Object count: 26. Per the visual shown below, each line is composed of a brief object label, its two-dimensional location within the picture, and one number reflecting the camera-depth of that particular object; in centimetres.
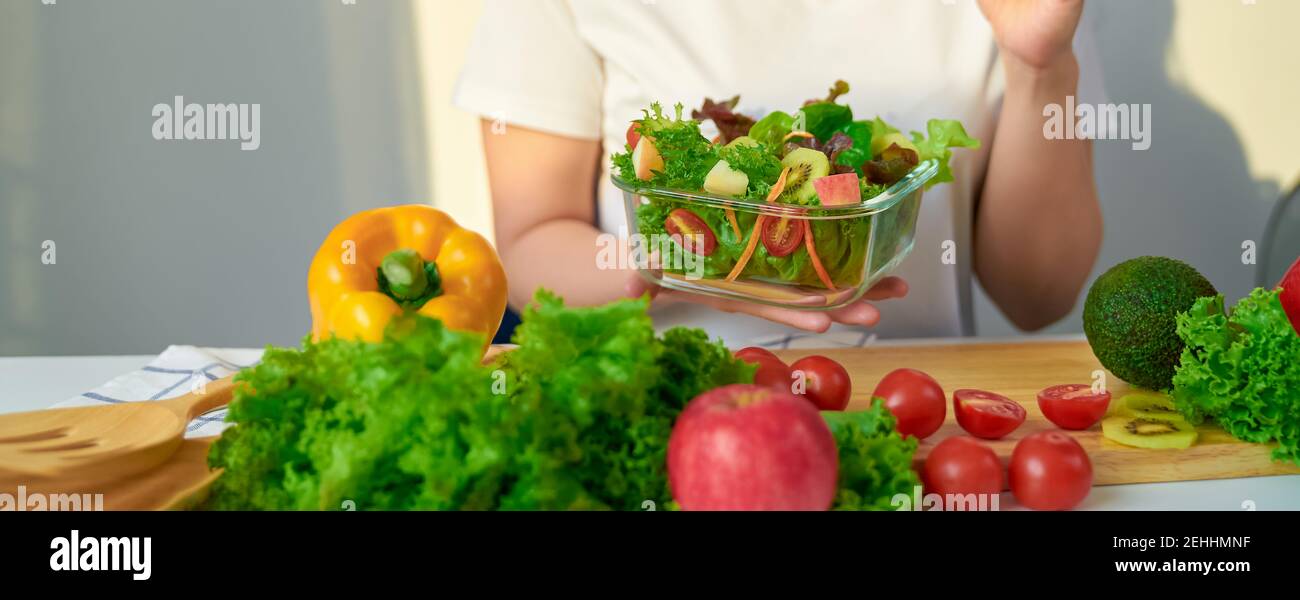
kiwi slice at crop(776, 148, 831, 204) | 111
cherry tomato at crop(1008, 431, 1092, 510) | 77
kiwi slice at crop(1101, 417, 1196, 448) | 90
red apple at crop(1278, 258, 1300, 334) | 96
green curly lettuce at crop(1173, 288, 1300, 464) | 88
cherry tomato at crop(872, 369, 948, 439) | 90
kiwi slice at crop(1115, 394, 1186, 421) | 100
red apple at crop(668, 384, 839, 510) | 61
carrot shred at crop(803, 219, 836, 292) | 109
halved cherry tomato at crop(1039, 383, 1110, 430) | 95
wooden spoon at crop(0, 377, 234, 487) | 74
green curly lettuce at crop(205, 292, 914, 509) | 61
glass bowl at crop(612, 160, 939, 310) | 109
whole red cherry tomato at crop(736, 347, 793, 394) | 89
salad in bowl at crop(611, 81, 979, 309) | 108
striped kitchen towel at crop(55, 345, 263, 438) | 121
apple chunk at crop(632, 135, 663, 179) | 117
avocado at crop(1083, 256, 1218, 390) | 102
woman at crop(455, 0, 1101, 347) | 167
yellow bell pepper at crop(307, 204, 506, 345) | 107
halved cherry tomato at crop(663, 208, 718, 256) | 114
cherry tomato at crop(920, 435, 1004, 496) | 77
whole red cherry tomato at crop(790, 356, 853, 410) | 96
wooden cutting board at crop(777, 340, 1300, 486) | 88
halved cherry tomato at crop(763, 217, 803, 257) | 110
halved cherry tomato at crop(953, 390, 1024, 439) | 91
